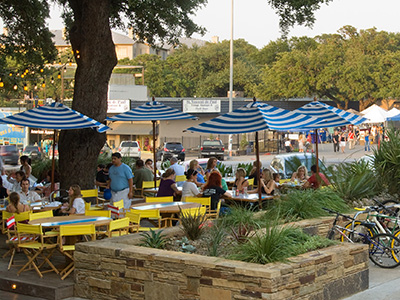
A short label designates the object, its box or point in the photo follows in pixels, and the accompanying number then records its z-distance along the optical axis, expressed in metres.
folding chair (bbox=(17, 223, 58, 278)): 9.75
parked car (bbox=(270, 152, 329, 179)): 19.91
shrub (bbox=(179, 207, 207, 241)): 9.93
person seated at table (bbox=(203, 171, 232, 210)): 12.95
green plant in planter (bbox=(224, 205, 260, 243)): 9.52
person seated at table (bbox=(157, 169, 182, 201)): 13.80
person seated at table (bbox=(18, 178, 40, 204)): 13.01
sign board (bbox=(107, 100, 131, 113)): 57.31
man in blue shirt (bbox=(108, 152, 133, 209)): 14.05
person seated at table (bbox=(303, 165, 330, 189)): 14.55
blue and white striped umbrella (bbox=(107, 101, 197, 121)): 16.44
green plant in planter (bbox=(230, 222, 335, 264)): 8.23
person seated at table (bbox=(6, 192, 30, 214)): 11.43
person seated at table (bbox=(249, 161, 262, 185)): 16.28
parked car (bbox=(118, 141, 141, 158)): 45.97
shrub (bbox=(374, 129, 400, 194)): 15.41
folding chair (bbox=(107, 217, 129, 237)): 10.01
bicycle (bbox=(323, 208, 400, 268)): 10.55
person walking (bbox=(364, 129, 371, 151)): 45.11
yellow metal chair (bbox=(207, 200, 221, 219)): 12.23
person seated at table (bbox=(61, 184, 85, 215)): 11.27
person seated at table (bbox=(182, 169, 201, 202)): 13.38
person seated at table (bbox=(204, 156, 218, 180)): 15.29
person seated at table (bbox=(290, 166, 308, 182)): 16.48
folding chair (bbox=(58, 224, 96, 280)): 9.59
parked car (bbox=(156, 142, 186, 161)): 46.22
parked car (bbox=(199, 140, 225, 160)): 46.47
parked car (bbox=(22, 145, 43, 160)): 47.44
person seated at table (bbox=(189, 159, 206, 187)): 15.59
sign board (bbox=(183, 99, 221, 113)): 58.75
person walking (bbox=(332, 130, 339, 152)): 48.56
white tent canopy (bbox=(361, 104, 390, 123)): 39.81
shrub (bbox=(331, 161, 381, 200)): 13.45
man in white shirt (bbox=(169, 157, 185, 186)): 17.42
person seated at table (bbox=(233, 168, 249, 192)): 14.19
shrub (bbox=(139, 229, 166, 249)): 9.41
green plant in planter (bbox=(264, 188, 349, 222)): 11.33
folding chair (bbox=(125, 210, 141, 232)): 10.69
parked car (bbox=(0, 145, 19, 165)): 43.44
